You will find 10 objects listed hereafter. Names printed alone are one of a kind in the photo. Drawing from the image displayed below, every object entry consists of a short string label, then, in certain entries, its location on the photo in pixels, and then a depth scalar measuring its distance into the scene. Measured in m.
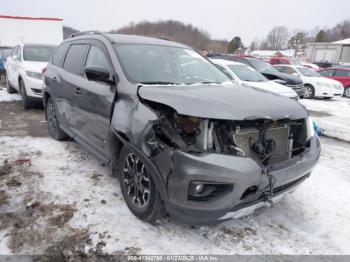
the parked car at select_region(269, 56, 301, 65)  19.34
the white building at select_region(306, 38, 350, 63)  48.12
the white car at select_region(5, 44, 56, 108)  7.23
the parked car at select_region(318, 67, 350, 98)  15.11
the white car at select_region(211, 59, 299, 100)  8.30
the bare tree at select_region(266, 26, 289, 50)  96.83
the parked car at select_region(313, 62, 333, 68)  29.44
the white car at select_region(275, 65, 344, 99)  13.15
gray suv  2.36
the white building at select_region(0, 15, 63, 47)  27.94
